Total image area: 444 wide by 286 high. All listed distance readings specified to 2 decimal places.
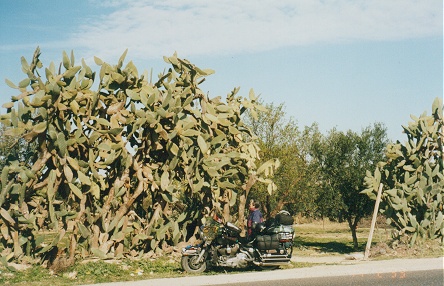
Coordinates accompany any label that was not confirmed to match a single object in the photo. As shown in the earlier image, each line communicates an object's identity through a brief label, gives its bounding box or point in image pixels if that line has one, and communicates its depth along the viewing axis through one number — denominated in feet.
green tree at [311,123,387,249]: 81.51
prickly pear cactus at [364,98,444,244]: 53.57
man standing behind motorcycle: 52.80
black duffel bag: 42.04
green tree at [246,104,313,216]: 89.15
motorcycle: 40.52
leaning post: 51.43
